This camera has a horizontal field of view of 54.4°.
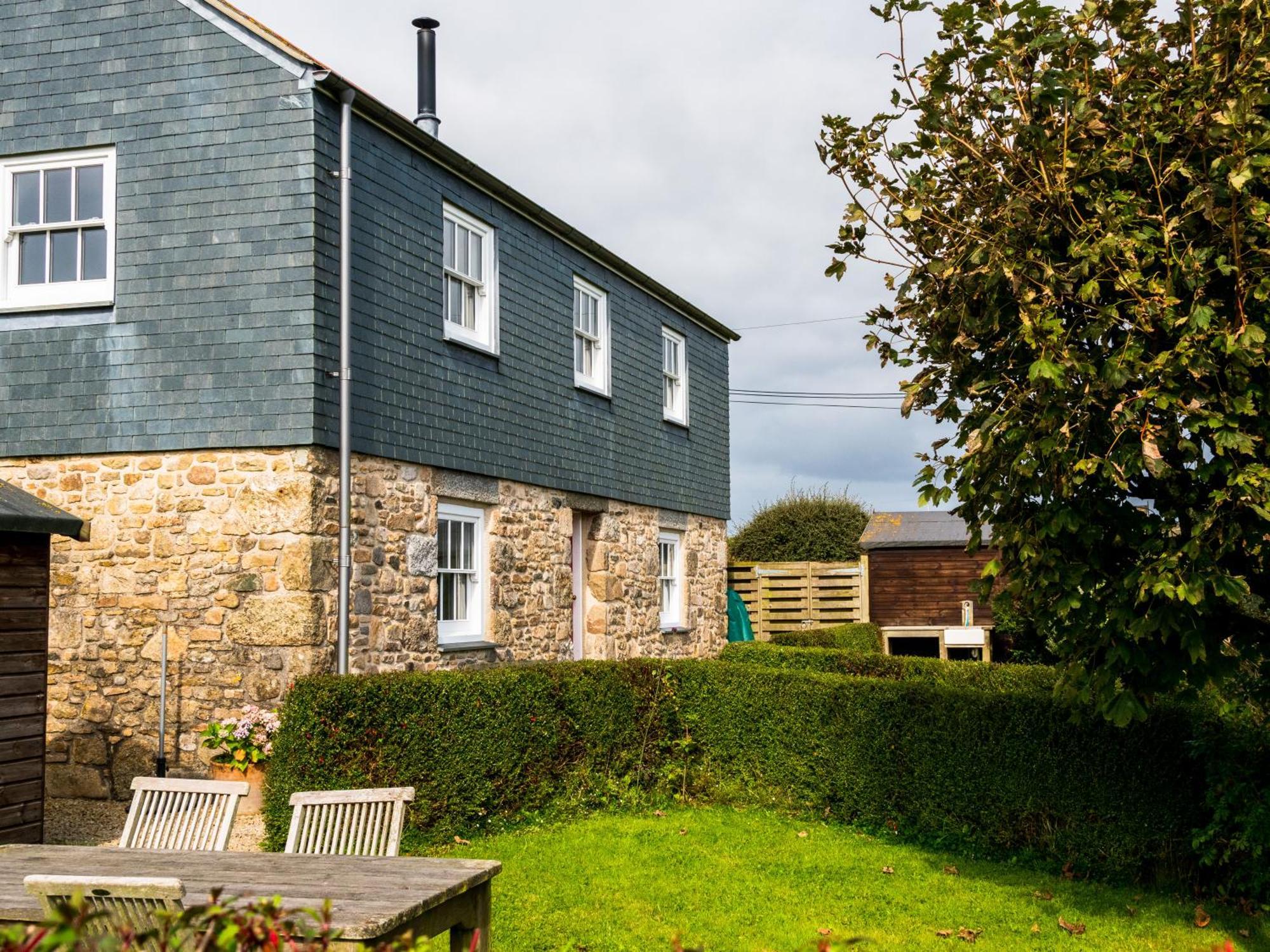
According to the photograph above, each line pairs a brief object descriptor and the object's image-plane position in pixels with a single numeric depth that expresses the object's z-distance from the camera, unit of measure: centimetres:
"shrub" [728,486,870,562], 3100
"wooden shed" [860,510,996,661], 2253
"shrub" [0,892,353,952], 193
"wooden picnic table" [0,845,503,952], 403
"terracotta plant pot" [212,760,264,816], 998
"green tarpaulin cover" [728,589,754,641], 2133
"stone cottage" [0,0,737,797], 1043
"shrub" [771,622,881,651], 1894
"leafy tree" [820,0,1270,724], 576
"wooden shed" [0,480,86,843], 748
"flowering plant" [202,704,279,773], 998
